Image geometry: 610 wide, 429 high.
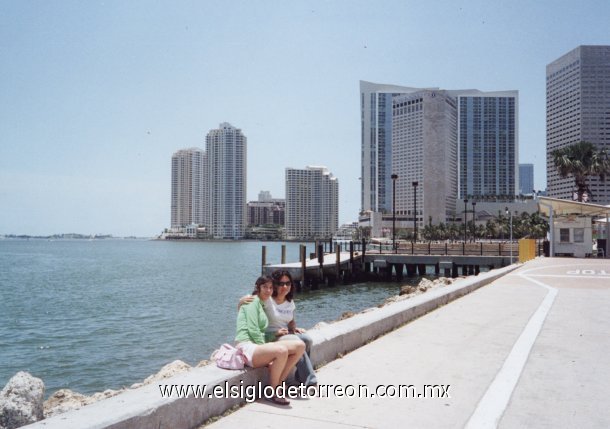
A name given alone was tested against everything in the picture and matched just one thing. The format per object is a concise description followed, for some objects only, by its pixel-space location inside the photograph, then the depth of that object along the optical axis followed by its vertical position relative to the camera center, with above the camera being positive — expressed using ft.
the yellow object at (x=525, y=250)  107.96 -4.66
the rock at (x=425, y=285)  68.54 -7.57
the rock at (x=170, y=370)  30.53 -8.54
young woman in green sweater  17.40 -3.92
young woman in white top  18.89 -3.42
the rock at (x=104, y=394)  29.73 -9.64
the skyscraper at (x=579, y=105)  523.29 +123.57
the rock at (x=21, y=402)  18.88 -6.37
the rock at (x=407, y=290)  71.51 -8.55
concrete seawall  12.45 -4.69
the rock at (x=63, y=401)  25.12 -9.49
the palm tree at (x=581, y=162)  204.33 +25.11
